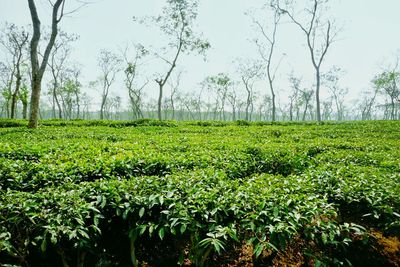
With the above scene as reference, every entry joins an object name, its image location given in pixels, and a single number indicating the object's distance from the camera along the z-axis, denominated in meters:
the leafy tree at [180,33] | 28.01
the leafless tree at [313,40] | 29.20
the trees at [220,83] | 50.44
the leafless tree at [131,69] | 31.48
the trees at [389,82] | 45.44
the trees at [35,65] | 13.90
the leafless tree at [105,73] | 47.16
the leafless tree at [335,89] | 53.59
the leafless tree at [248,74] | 49.27
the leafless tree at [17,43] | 31.03
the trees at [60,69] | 36.03
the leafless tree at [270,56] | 33.48
